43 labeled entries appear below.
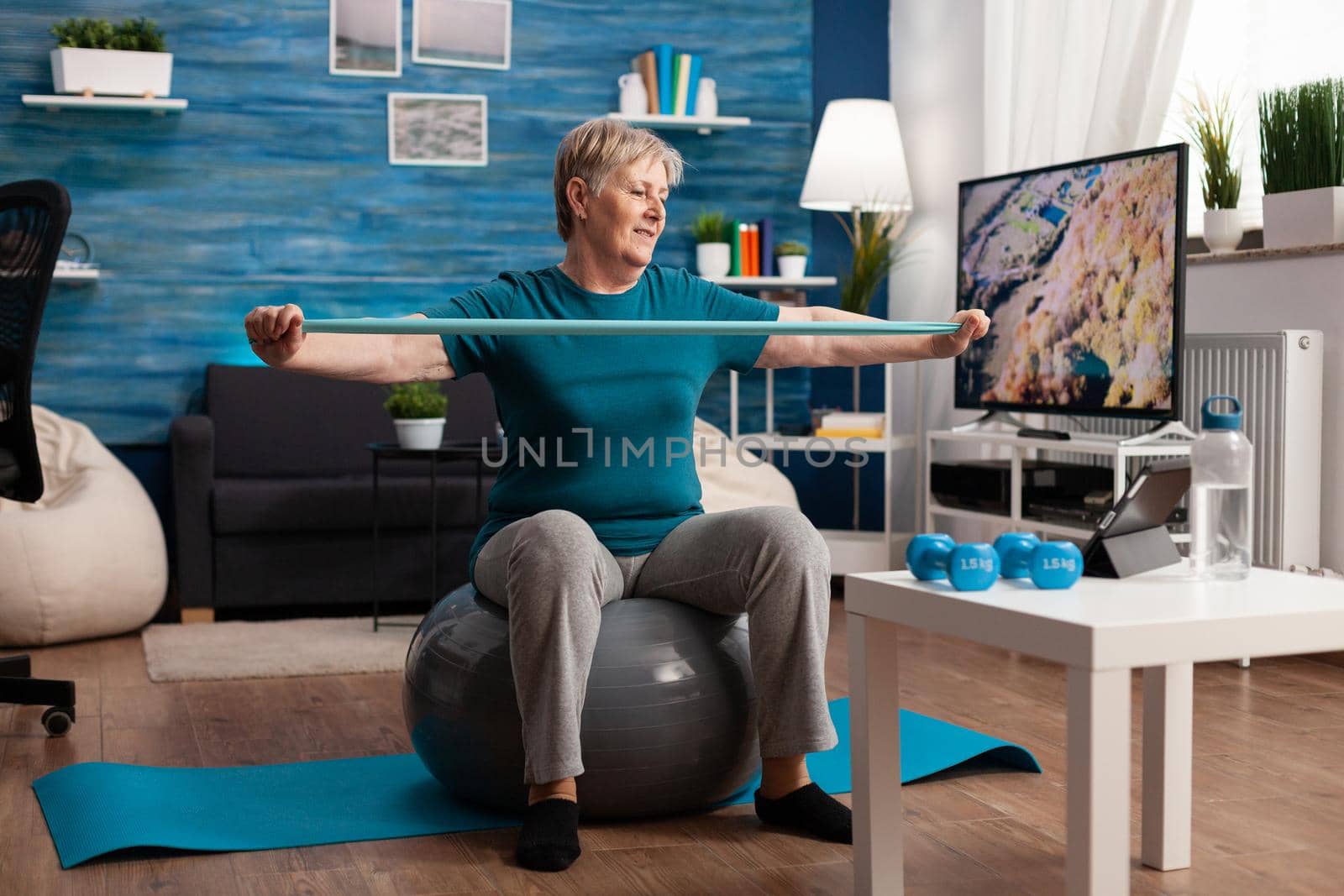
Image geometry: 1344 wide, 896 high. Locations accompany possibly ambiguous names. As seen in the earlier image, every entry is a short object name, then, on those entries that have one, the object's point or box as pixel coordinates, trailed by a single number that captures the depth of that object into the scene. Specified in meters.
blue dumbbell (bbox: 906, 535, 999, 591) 1.63
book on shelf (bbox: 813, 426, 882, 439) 4.81
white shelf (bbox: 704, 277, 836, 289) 5.18
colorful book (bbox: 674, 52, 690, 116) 5.23
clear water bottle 1.73
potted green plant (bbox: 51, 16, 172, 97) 4.65
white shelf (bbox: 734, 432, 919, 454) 4.71
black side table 3.94
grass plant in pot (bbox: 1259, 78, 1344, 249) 3.47
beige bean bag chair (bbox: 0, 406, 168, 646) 3.76
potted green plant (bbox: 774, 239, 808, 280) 5.22
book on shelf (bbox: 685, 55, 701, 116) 5.26
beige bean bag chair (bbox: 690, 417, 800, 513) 4.46
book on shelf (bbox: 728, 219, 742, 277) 5.26
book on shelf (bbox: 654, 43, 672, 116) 5.19
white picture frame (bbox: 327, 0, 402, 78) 5.05
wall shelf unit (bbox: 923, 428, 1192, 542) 3.48
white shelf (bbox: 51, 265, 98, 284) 4.66
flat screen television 3.41
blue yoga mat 2.14
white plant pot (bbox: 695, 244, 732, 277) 5.21
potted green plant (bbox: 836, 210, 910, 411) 4.87
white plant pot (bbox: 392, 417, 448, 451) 3.93
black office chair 2.82
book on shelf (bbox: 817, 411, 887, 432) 4.82
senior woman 2.05
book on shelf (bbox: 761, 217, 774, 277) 5.27
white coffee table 1.44
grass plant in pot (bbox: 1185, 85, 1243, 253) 3.76
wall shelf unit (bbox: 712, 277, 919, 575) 4.73
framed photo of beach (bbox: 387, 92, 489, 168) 5.13
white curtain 3.96
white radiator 3.48
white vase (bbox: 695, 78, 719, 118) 5.29
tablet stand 1.74
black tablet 1.76
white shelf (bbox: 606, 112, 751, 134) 5.22
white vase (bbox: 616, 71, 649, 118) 5.23
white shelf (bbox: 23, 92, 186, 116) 4.64
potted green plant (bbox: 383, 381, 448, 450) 3.94
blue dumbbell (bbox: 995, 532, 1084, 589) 1.66
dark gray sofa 4.21
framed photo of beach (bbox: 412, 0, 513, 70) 5.13
